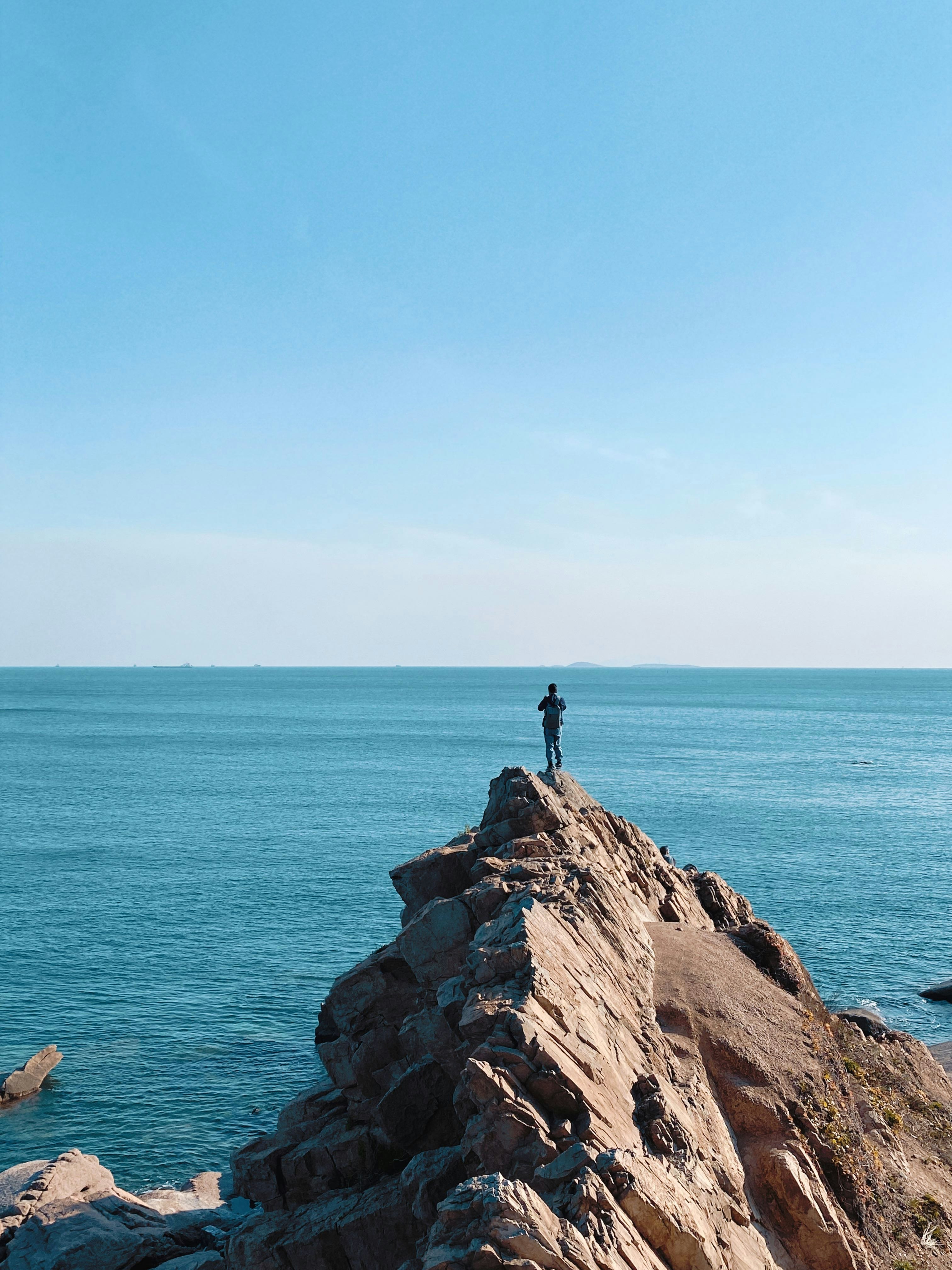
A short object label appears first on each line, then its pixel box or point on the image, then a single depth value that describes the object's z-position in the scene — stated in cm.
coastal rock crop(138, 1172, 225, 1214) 2991
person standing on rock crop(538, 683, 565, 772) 3788
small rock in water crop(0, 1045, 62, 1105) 3797
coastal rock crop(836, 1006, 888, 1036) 3441
